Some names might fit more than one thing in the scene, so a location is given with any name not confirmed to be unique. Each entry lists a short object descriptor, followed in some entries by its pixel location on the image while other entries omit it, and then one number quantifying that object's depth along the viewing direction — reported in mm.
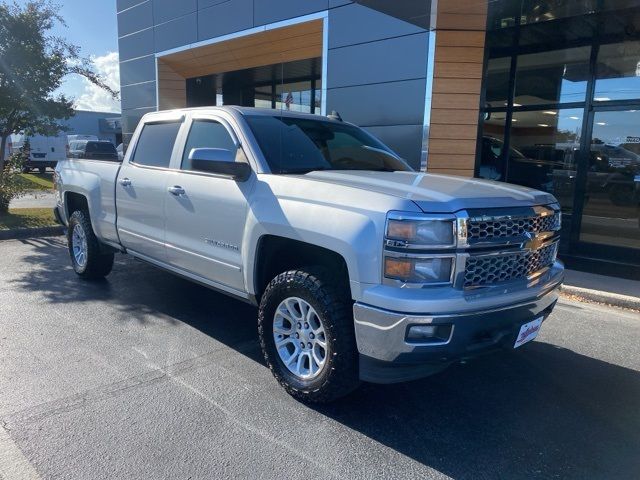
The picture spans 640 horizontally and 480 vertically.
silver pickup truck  2816
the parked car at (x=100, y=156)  6714
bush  10437
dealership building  7453
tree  9609
